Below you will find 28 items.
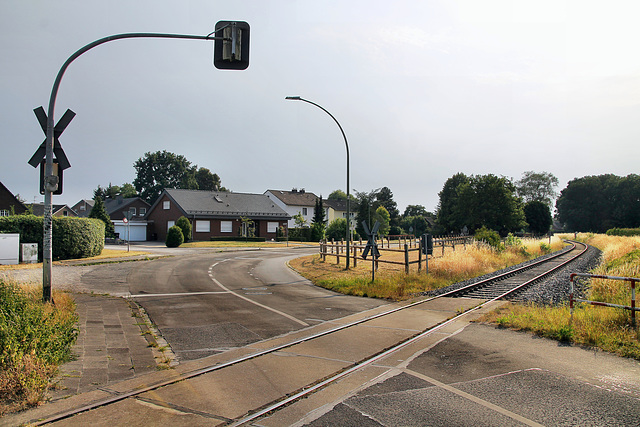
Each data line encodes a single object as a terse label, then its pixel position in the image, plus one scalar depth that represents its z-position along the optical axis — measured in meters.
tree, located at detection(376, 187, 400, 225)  106.07
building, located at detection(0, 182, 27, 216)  49.76
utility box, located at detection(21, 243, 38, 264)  20.52
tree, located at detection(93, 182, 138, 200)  113.40
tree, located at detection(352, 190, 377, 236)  78.94
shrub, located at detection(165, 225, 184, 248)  40.53
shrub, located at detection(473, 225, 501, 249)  32.34
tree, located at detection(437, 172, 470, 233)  66.31
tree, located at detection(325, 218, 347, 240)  59.00
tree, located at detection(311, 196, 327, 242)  57.56
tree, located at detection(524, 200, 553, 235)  72.56
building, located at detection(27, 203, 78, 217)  77.27
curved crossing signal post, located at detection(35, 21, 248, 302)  9.32
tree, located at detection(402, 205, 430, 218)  134.88
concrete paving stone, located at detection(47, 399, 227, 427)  4.55
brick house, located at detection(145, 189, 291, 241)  52.16
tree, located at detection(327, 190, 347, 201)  147.12
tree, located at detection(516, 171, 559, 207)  112.25
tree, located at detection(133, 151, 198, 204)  101.12
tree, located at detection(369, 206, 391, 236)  78.12
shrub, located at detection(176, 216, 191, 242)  45.34
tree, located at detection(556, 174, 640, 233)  94.25
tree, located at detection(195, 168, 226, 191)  106.44
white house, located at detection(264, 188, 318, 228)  77.86
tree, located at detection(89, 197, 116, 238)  49.50
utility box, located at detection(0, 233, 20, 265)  19.89
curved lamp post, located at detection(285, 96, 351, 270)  19.17
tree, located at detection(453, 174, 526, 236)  52.75
